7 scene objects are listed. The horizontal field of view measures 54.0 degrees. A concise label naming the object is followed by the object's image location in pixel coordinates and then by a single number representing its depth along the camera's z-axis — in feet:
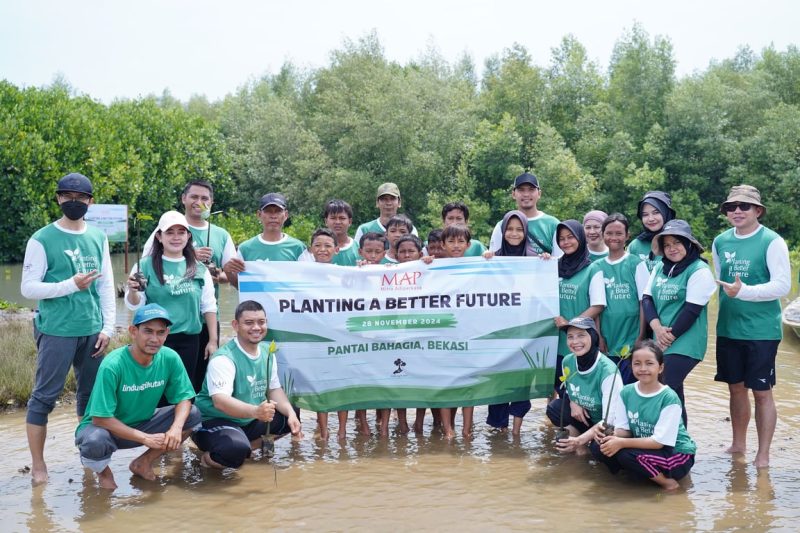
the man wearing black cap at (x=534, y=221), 22.52
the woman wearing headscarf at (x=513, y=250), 21.50
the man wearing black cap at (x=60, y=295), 17.29
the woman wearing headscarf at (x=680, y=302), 18.01
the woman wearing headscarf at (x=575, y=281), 20.24
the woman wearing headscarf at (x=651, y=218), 20.04
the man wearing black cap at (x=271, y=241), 21.34
